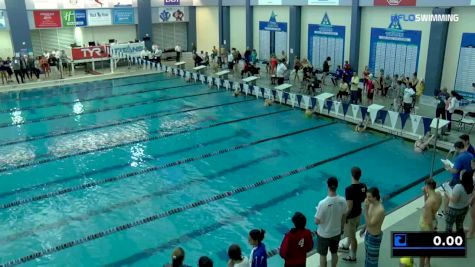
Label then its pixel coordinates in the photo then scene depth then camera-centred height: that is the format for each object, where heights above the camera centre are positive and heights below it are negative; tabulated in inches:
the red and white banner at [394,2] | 539.4 +19.7
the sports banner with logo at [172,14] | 940.0 +13.9
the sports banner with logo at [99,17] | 834.6 +8.1
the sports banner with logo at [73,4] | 800.9 +32.0
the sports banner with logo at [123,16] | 868.0 +9.9
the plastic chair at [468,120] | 410.3 -97.1
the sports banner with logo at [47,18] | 790.5 +6.7
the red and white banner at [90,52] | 768.9 -54.3
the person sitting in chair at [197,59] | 803.4 -71.0
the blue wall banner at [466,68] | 495.2 -57.7
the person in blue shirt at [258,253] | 155.4 -83.2
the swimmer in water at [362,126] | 443.8 -108.6
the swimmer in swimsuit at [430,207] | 183.6 -79.4
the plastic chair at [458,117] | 427.0 -101.4
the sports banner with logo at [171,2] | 934.4 +39.0
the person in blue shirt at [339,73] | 630.8 -77.9
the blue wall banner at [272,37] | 768.3 -32.4
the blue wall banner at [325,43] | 665.6 -37.5
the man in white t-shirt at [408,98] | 454.4 -82.8
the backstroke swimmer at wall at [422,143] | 381.4 -108.9
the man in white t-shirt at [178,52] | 888.9 -64.0
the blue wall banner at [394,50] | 561.9 -41.9
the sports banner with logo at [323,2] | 641.3 +24.4
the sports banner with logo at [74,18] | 808.3 +6.5
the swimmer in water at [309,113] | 498.9 -105.9
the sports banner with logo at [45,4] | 781.3 +31.7
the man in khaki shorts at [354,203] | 195.9 -82.5
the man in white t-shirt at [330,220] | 180.9 -83.9
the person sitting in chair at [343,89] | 528.1 -84.9
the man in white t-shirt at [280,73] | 629.3 -76.8
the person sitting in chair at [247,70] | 709.3 -80.7
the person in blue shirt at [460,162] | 233.6 -77.0
